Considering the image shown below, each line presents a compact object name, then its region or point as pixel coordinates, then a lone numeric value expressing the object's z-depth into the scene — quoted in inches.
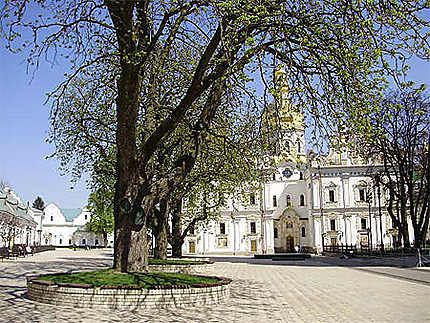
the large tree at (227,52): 421.4
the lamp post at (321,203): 2394.2
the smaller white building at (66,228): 4212.6
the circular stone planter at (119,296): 460.4
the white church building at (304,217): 2373.3
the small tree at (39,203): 4846.5
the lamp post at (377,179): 1524.9
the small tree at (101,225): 2964.3
